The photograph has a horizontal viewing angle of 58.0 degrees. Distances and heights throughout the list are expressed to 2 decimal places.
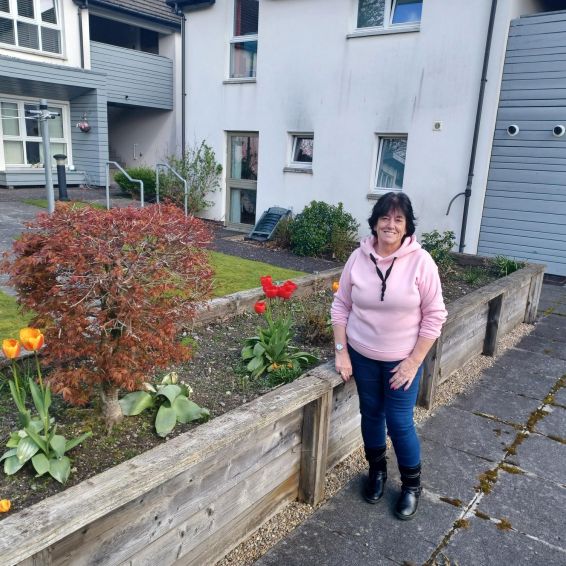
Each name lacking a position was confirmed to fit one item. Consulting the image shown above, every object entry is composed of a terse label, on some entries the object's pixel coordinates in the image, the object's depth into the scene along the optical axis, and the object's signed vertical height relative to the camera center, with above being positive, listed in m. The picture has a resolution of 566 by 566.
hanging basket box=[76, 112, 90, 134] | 14.52 +0.46
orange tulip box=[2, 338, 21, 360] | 2.21 -0.89
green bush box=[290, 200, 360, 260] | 9.53 -1.43
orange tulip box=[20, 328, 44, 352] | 2.12 -0.81
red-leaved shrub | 2.15 -0.60
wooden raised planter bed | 1.65 -1.36
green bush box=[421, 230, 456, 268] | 6.90 -1.22
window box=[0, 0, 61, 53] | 12.93 +2.88
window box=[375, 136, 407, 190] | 9.95 -0.10
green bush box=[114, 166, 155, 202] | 13.51 -0.97
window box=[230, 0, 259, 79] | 12.11 +2.49
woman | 2.59 -0.87
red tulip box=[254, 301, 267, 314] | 3.34 -0.99
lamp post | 10.71 -0.80
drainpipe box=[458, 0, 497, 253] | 8.32 +0.57
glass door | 12.37 -0.71
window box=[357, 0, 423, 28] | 9.43 +2.66
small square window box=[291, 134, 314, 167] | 11.25 +0.06
